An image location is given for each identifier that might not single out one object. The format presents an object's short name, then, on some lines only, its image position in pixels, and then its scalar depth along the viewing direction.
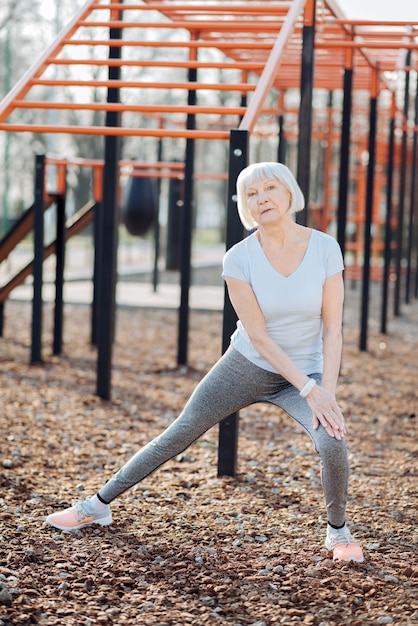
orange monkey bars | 4.81
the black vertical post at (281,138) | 9.41
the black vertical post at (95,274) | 8.52
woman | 3.43
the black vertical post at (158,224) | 13.39
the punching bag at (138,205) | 16.89
